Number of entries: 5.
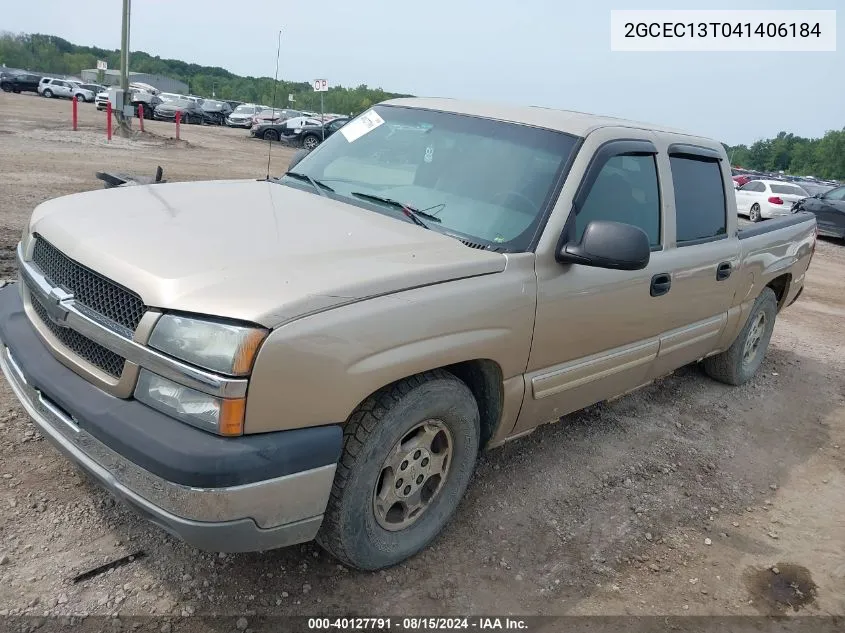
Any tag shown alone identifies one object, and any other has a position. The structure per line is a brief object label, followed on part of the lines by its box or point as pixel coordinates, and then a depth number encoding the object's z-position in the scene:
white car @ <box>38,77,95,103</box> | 47.16
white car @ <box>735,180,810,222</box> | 20.05
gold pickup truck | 2.17
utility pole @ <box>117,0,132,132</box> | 20.81
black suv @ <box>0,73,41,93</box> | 47.34
